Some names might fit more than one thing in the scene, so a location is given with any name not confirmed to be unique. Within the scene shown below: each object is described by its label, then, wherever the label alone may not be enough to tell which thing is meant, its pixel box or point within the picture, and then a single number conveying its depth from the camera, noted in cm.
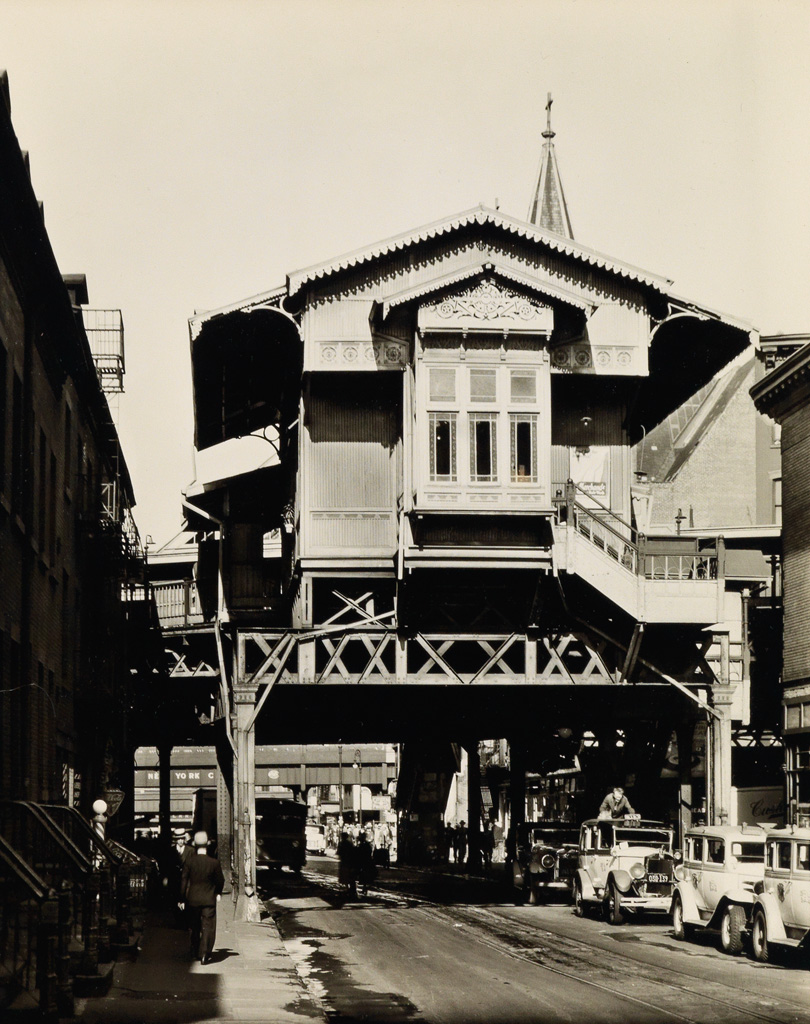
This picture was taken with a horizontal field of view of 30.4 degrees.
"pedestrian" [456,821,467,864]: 6594
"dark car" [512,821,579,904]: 3431
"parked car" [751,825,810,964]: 2084
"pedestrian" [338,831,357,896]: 3678
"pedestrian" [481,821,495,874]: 5481
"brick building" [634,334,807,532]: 6875
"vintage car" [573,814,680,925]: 2820
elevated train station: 3127
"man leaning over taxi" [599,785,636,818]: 3222
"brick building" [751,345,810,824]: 3644
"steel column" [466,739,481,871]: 5422
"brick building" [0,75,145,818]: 2128
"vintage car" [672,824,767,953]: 2339
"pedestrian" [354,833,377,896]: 3781
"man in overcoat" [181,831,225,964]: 2108
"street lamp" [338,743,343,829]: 8238
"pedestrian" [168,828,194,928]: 3015
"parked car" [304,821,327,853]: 10938
